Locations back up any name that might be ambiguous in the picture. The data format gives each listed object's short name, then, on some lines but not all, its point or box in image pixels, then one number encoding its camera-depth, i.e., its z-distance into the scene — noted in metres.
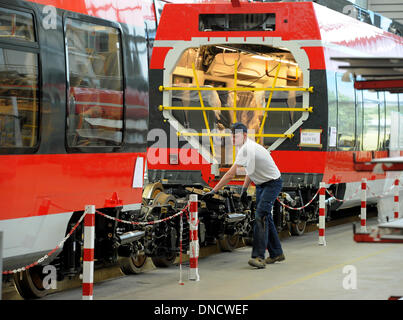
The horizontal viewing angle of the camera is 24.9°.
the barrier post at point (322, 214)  14.59
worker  11.92
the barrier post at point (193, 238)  10.77
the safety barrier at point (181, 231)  8.53
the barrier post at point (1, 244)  6.88
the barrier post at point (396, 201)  17.55
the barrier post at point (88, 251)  8.52
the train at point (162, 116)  8.75
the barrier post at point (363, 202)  15.88
